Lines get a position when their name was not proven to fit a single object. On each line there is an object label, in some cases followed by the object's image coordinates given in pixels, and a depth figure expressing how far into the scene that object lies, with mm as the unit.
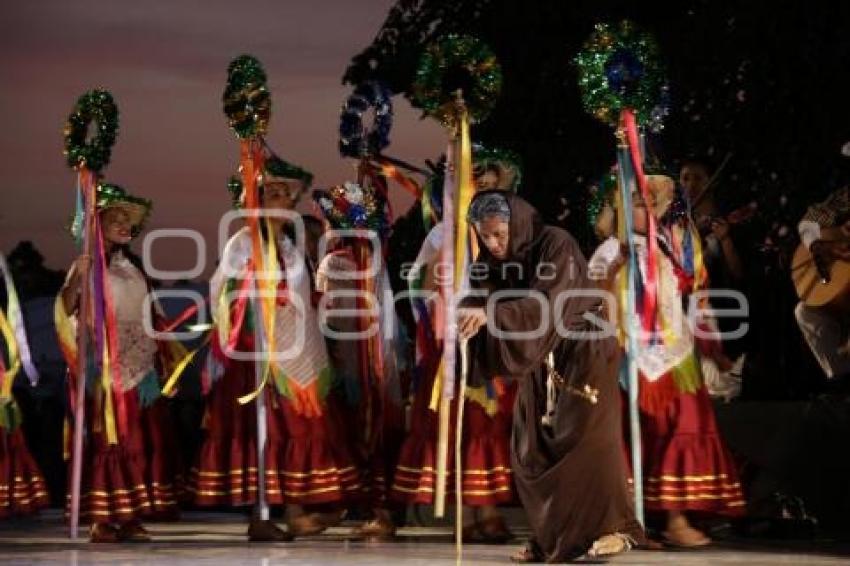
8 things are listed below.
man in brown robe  14568
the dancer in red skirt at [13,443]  17998
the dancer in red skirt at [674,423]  16338
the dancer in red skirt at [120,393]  17532
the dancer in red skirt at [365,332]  17628
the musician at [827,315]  17669
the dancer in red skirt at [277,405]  17285
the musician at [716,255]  18025
